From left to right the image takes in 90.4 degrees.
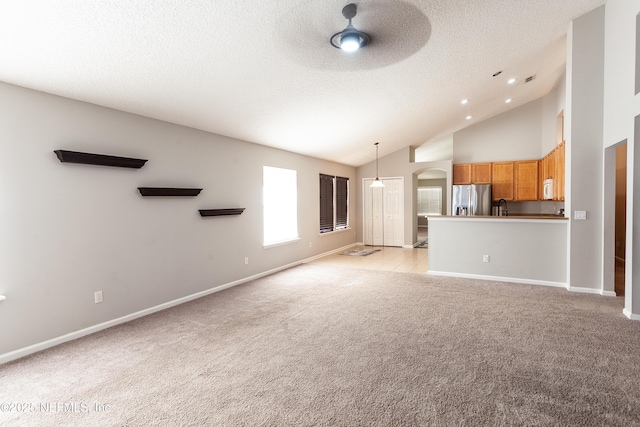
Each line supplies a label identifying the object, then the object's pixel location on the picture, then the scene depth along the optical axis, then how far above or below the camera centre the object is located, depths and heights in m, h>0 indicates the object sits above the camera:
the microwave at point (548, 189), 6.19 +0.34
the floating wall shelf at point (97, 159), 2.97 +0.51
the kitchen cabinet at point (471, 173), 7.94 +0.84
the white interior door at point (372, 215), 9.18 -0.23
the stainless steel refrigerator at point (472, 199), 7.70 +0.17
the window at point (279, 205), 5.96 +0.06
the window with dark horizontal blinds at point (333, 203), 7.73 +0.12
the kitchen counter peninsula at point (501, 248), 4.75 -0.68
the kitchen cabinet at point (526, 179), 7.41 +0.62
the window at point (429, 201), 13.21 +0.25
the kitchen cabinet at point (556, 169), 5.38 +0.71
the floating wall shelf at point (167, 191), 3.66 +0.22
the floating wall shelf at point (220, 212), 4.43 -0.04
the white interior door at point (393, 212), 8.90 -0.14
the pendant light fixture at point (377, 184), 7.16 +0.53
